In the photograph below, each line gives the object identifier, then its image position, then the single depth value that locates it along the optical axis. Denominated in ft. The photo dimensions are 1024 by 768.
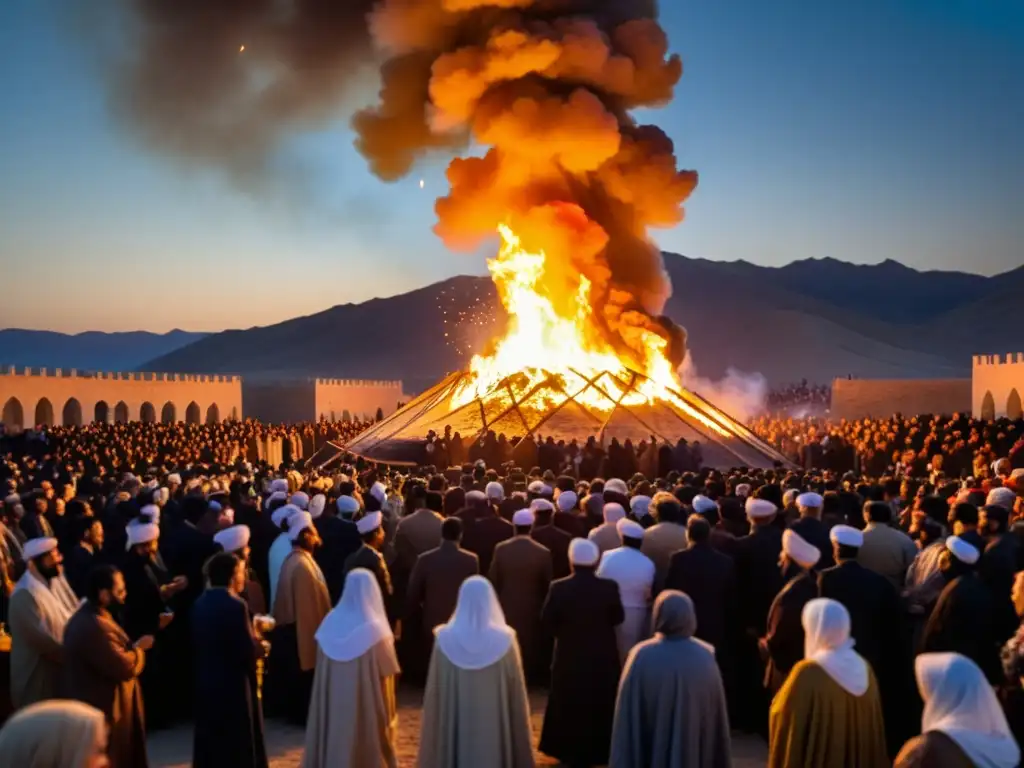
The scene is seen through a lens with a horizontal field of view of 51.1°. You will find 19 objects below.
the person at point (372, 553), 24.99
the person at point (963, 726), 12.66
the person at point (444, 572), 25.62
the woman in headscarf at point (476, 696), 18.76
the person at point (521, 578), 26.63
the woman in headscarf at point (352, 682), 19.31
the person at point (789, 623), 20.79
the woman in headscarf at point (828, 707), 16.44
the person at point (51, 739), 10.58
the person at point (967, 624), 20.30
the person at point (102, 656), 18.51
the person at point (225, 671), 19.54
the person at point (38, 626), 20.35
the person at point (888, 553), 25.61
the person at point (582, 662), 22.39
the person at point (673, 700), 17.43
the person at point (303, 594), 24.93
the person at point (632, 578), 24.27
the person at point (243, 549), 23.84
